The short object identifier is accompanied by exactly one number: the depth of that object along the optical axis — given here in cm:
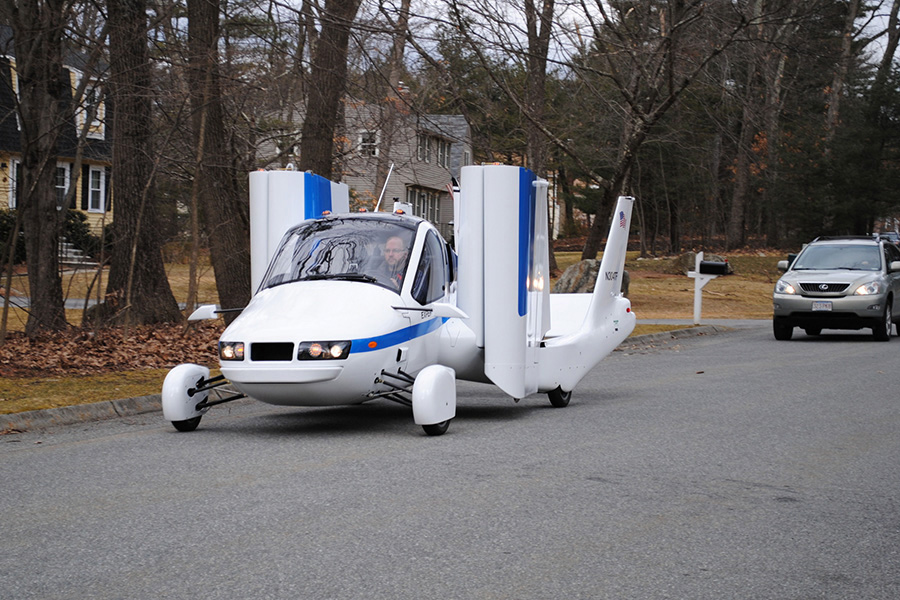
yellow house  3838
